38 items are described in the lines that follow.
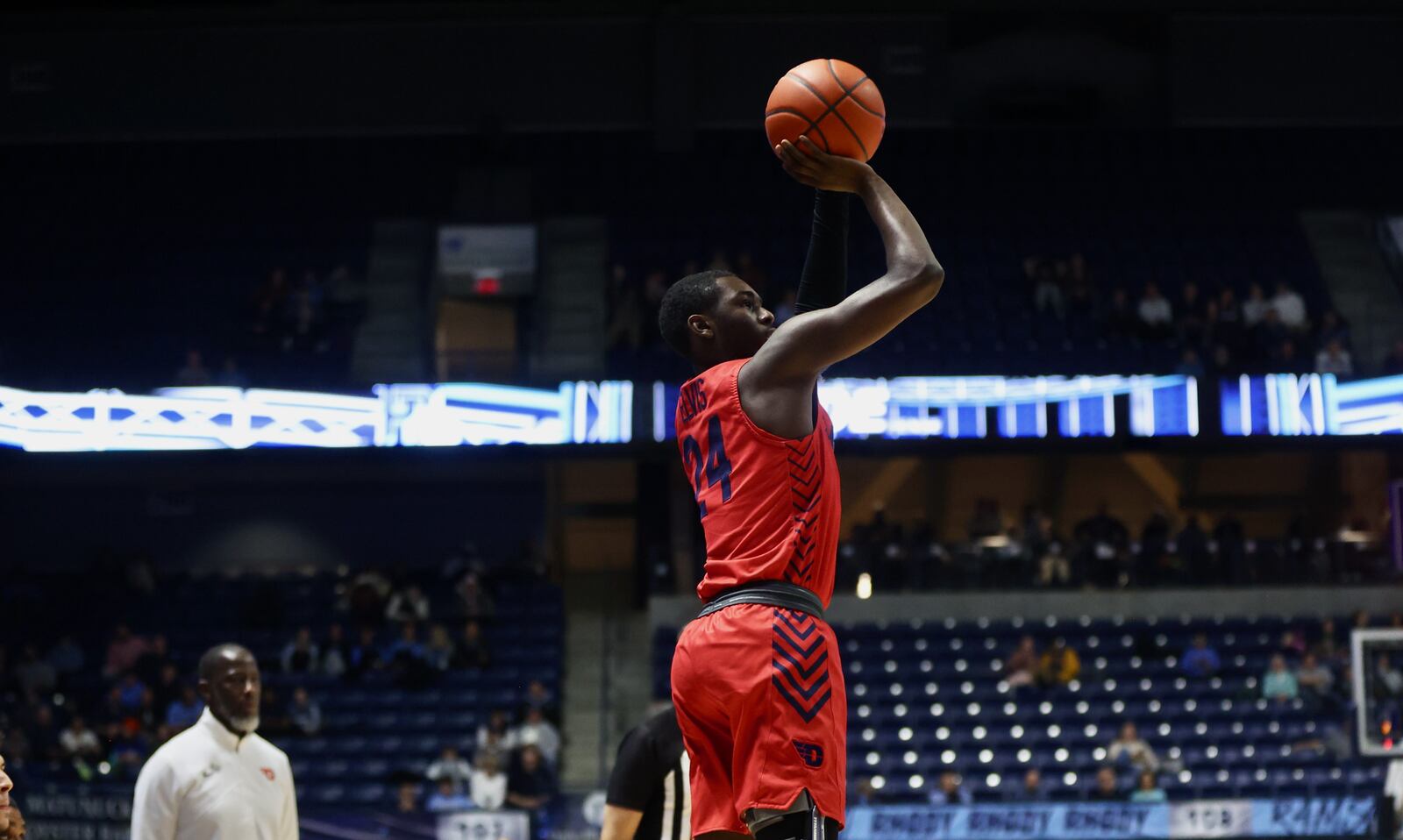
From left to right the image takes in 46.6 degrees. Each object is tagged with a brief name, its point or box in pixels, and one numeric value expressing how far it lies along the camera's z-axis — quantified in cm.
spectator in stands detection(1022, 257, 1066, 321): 2144
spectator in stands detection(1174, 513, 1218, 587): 1881
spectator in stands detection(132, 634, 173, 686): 1756
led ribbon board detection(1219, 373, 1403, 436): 1766
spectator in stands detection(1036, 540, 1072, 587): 1906
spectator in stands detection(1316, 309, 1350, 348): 1975
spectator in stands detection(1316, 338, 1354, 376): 1858
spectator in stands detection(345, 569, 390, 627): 1892
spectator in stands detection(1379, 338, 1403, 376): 1773
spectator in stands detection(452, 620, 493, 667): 1809
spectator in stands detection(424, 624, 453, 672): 1803
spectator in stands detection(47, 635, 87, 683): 1848
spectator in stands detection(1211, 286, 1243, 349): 1992
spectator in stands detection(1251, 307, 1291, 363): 1978
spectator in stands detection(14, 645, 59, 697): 1798
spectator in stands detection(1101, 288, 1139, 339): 2062
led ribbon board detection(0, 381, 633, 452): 1820
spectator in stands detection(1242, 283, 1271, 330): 2050
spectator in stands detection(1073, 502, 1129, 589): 1892
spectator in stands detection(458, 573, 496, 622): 1908
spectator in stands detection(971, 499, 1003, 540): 2031
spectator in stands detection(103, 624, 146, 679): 1816
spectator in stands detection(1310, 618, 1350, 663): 1747
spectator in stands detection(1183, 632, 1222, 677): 1767
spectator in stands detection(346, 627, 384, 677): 1789
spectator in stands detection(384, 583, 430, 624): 1878
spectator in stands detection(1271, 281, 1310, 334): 2062
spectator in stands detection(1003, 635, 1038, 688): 1728
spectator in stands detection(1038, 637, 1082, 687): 1741
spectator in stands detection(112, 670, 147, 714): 1705
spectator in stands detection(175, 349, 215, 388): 1816
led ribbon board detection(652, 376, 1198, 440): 1820
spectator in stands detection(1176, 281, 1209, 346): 2031
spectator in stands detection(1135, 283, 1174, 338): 2050
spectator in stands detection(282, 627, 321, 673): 1788
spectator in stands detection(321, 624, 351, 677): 1789
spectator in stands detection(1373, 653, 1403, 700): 1481
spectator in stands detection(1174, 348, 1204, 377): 1827
